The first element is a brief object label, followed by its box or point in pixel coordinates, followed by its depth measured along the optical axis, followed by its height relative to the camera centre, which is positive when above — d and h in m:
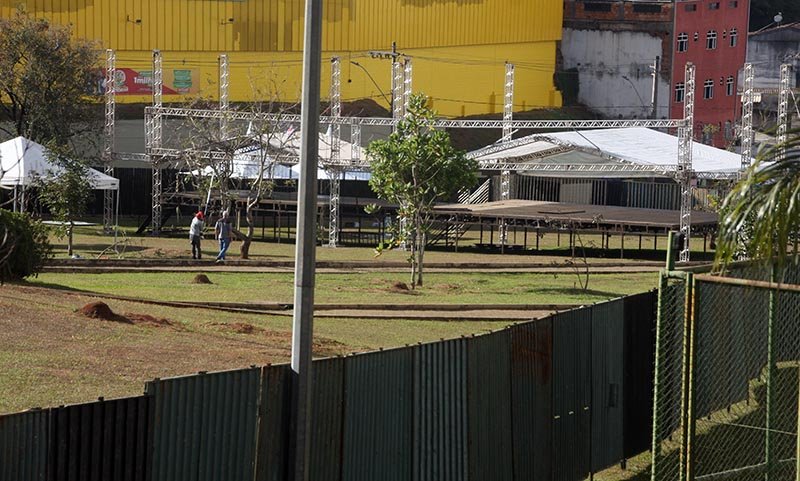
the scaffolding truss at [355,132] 43.12 +1.37
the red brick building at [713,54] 80.38 +7.64
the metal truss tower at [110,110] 48.72 +2.02
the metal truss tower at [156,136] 47.09 +1.06
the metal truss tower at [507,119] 50.97 +2.10
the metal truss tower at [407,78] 48.74 +3.43
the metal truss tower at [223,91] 46.23 +2.81
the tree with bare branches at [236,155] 42.38 +0.45
